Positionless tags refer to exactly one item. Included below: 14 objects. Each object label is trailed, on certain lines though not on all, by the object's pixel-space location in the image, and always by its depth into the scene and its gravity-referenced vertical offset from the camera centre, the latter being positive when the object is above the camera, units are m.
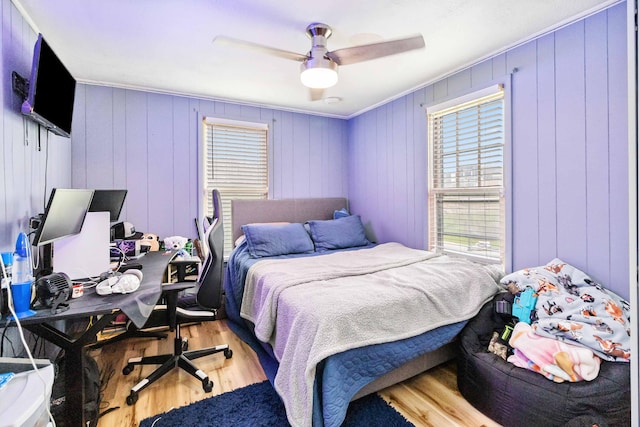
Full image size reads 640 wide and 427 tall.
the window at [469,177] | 2.72 +0.37
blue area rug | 1.75 -1.17
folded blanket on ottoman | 1.62 -0.79
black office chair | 2.02 -0.64
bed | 1.60 -0.62
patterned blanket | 1.67 -0.59
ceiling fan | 1.88 +1.05
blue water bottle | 1.37 -0.29
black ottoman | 1.50 -0.95
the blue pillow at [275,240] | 3.16 -0.26
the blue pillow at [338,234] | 3.57 -0.22
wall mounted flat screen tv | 1.82 +0.82
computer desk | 1.39 -0.53
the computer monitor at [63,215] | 1.54 +0.00
